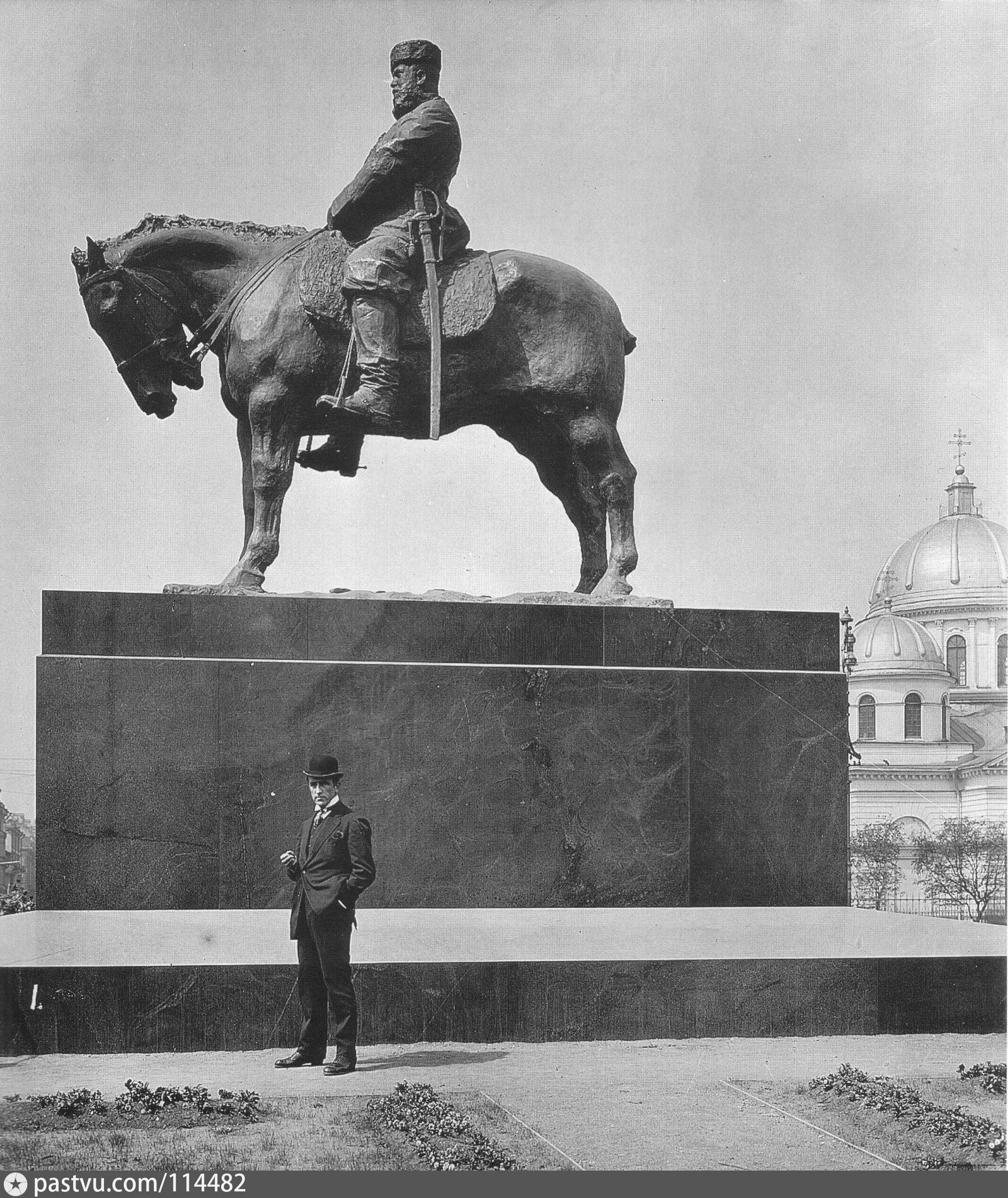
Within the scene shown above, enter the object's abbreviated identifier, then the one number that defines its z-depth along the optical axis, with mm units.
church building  74812
